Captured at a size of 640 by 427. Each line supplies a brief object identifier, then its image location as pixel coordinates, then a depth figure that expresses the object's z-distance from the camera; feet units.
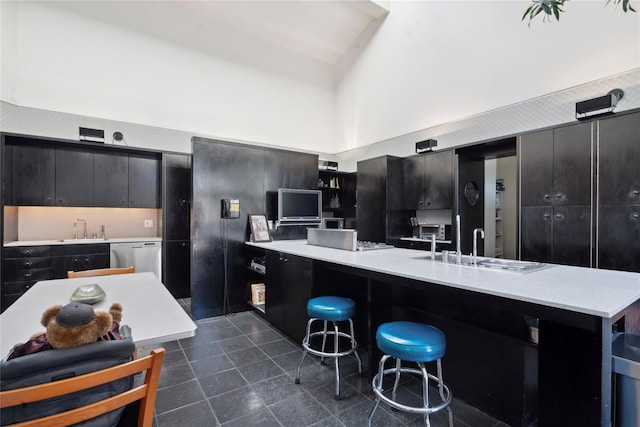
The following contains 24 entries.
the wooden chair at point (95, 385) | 2.46
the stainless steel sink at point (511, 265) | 6.29
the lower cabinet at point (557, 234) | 9.71
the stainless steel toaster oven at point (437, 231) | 15.58
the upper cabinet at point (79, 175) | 12.56
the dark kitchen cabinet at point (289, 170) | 14.64
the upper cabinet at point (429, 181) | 14.61
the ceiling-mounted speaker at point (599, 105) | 9.14
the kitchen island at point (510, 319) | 4.01
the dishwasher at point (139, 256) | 13.76
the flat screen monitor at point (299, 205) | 14.74
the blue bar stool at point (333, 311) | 7.25
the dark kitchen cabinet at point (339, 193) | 20.59
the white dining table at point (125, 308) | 4.02
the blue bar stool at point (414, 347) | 5.19
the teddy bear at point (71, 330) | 2.91
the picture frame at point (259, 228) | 13.50
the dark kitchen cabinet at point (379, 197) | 16.29
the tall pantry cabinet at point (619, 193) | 8.70
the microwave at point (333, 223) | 20.82
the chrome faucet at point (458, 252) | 7.25
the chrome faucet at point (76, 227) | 14.51
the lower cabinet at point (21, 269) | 11.77
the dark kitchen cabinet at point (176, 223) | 15.11
